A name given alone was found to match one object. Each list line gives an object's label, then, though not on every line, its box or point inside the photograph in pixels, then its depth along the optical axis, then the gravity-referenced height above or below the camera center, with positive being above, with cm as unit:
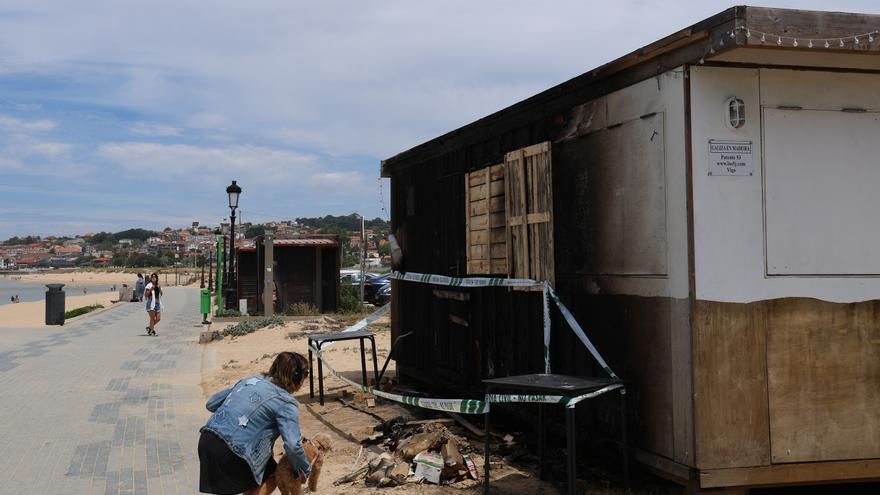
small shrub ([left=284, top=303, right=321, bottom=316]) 2401 -174
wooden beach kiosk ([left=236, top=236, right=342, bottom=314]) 2572 -50
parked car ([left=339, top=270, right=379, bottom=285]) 3428 -97
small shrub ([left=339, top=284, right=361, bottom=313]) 2653 -158
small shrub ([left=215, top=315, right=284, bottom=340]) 1867 -179
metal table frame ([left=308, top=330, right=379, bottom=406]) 955 -106
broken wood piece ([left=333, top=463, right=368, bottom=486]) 596 -180
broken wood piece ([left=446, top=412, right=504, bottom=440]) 722 -172
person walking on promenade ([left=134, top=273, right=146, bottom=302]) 3528 -148
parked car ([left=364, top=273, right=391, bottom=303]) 2904 -123
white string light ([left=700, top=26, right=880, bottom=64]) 450 +131
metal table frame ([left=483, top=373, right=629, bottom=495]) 480 -94
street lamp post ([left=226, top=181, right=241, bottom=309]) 2308 +5
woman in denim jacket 414 -101
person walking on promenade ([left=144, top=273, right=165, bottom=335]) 2012 -113
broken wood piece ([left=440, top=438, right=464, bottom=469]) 583 -161
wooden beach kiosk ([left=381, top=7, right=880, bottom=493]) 482 +2
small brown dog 438 -127
